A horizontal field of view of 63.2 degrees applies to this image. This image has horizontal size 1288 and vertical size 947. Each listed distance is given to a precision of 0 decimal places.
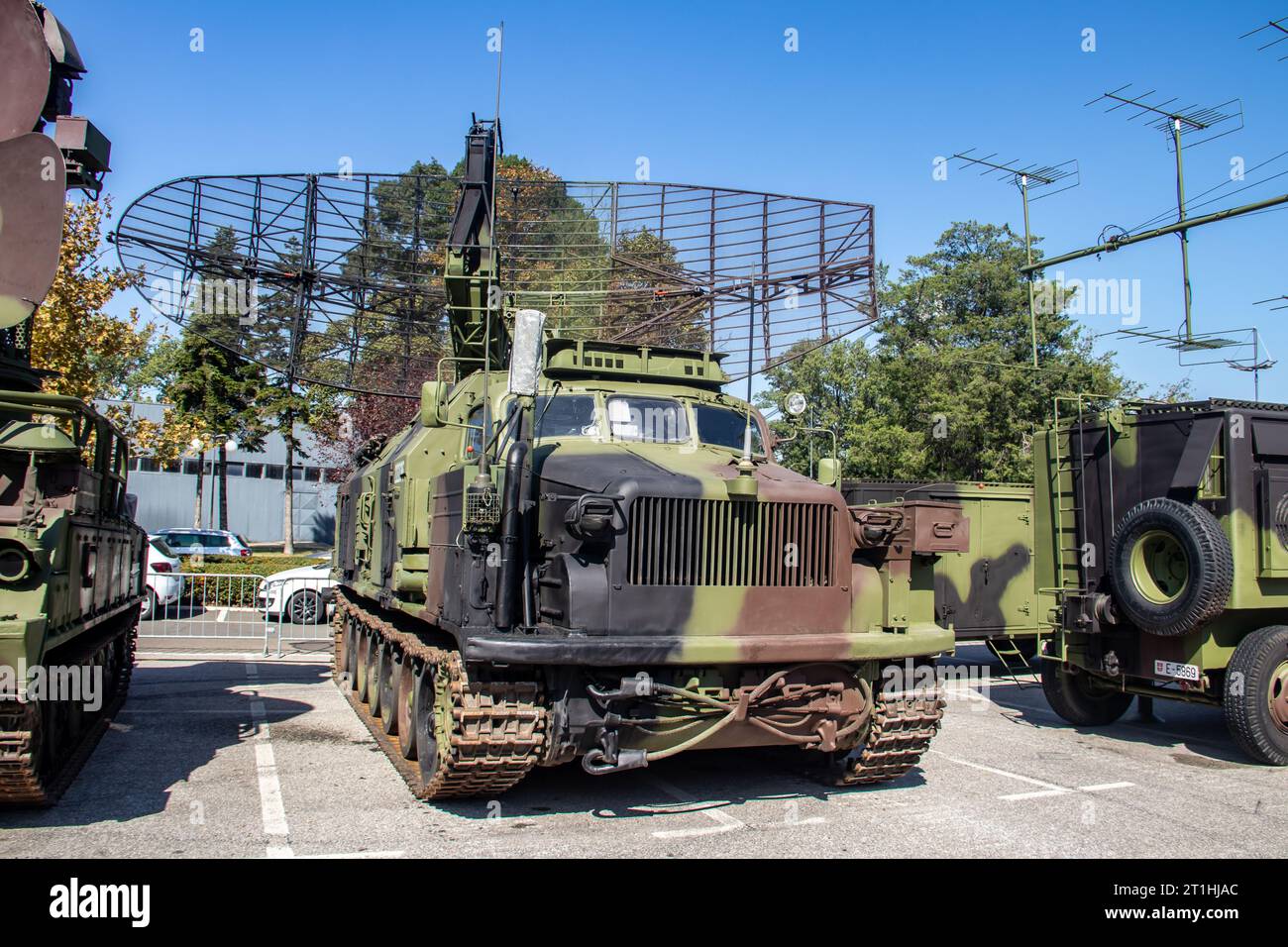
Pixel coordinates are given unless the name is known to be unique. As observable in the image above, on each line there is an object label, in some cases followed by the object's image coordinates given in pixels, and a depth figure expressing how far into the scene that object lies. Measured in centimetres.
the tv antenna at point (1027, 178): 1523
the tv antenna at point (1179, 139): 1298
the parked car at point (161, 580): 1844
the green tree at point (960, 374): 2195
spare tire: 861
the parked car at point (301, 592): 1761
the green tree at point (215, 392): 2984
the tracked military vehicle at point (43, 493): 592
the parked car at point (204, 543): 2530
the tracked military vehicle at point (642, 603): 616
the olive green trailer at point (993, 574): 1290
